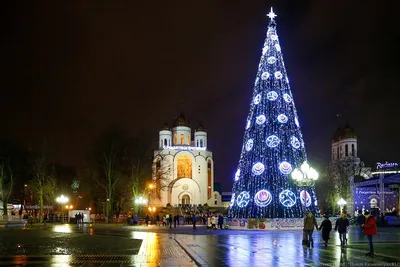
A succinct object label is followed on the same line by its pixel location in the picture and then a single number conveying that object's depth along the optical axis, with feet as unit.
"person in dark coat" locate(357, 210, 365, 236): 105.93
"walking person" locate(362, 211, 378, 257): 56.65
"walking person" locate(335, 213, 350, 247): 69.87
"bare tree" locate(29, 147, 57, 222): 195.83
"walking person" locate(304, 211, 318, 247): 69.82
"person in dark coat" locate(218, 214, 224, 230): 128.43
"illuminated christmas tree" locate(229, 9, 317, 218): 116.16
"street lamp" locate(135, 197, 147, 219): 189.07
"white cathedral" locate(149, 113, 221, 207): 302.04
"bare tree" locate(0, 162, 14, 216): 198.59
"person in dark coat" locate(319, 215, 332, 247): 72.08
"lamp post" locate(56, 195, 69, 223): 197.47
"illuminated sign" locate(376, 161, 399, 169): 197.99
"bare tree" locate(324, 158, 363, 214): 243.60
